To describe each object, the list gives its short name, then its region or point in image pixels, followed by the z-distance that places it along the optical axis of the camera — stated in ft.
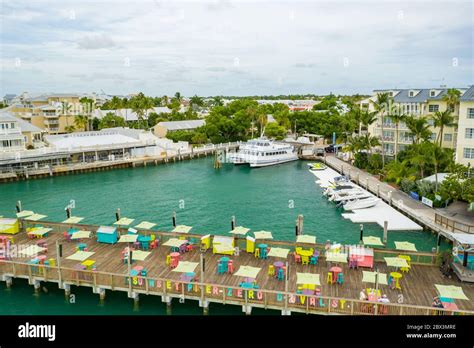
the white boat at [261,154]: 250.98
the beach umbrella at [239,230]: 97.46
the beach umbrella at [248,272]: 73.51
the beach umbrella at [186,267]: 75.36
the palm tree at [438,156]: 134.62
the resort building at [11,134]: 211.41
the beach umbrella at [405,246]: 86.53
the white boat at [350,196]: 144.87
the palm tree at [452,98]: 168.66
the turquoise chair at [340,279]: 74.33
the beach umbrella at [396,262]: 76.48
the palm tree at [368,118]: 204.57
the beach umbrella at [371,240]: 90.69
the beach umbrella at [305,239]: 90.98
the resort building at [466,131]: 141.28
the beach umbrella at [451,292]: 64.59
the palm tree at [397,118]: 177.51
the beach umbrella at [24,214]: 111.04
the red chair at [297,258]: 83.76
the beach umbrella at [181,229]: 98.23
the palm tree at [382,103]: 189.98
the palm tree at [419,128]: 163.32
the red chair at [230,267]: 78.89
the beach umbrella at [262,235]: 91.78
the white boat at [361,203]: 140.36
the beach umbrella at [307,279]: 69.29
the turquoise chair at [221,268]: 78.95
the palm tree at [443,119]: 153.89
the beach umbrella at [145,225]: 102.39
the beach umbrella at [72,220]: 105.81
